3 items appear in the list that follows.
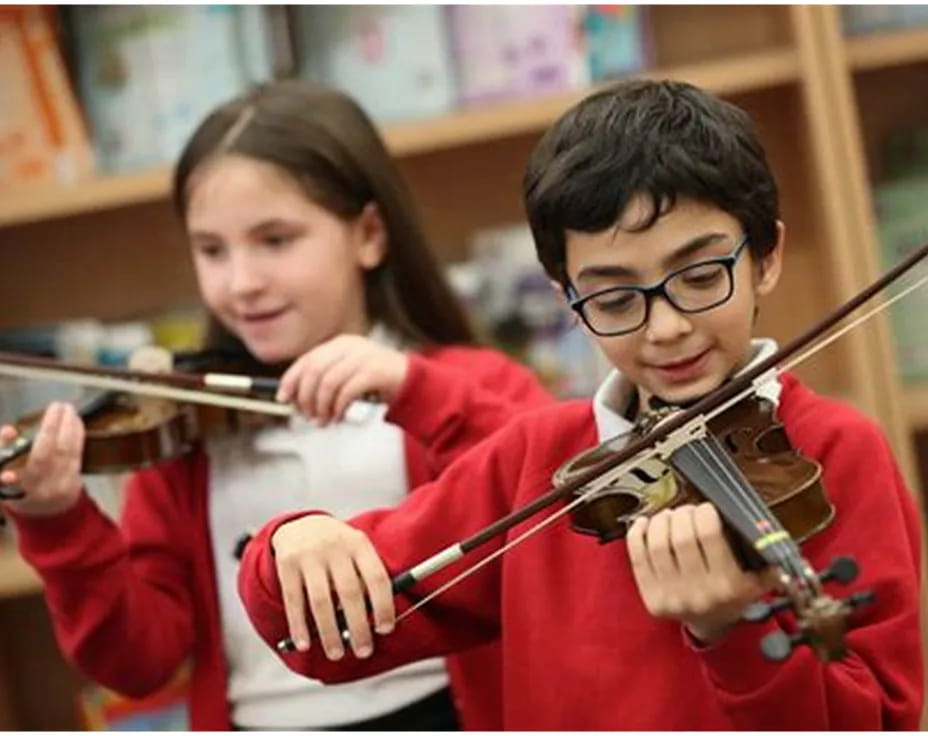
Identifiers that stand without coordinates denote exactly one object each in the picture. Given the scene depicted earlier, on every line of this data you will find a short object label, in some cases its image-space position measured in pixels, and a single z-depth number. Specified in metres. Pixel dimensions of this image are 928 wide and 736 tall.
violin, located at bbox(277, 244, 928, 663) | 2.22
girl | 2.78
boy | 2.33
